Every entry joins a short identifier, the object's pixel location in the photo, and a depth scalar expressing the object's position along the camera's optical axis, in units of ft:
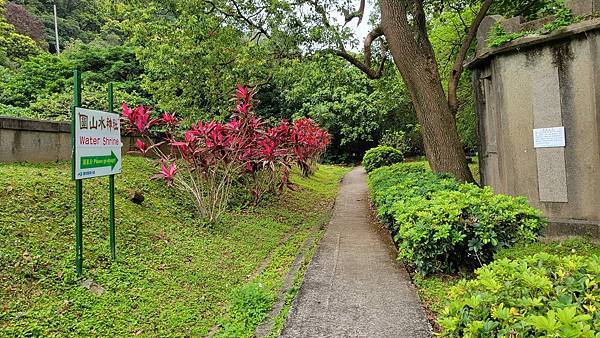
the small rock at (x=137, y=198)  17.19
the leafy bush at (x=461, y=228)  11.51
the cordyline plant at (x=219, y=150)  17.58
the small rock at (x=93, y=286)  10.19
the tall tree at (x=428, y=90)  20.72
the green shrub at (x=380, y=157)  52.49
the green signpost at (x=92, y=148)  10.11
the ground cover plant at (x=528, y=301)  4.26
